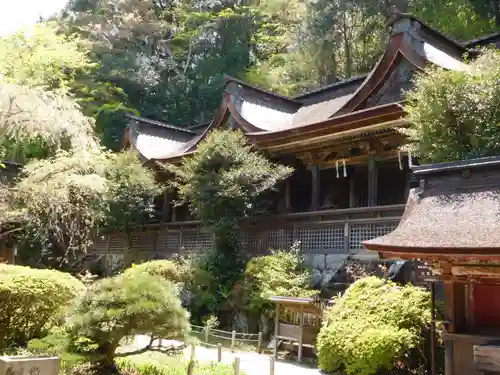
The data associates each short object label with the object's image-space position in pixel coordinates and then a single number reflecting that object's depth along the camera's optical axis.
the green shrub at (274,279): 14.15
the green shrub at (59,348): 8.40
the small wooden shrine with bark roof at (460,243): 7.06
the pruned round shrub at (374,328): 9.30
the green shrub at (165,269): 16.95
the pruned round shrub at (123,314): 8.26
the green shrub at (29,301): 11.05
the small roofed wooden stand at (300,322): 12.11
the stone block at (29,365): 7.15
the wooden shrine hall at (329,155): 14.60
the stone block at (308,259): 15.18
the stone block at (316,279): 14.36
